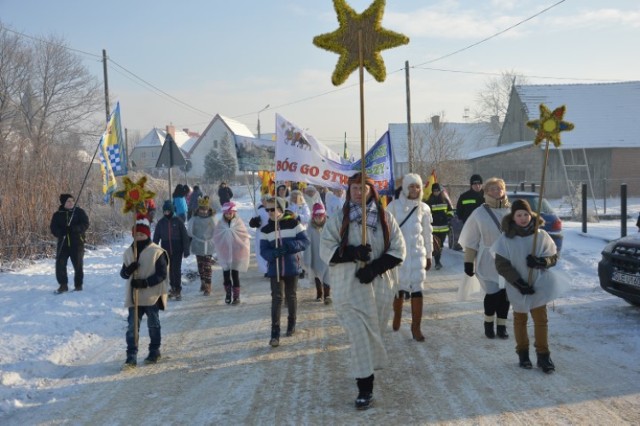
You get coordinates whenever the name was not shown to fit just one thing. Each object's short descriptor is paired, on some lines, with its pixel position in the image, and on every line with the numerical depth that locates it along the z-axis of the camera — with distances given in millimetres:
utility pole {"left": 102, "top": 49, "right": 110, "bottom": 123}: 20906
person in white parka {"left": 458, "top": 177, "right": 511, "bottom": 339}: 6582
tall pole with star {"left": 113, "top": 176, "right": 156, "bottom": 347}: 6191
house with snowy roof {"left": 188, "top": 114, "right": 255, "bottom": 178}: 68894
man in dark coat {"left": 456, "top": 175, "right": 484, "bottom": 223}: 9594
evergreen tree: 56375
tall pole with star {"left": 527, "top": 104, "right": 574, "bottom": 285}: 5910
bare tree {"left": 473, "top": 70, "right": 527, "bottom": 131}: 72000
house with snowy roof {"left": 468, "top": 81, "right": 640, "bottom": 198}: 33812
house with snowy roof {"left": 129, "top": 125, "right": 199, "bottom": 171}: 80375
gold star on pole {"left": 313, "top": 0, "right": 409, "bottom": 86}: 5023
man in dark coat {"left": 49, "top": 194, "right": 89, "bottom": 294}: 9898
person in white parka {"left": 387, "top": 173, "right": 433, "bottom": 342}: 6785
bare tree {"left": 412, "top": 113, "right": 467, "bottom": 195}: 27391
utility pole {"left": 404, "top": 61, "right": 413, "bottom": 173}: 26661
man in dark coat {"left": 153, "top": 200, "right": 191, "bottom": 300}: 9742
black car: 7096
